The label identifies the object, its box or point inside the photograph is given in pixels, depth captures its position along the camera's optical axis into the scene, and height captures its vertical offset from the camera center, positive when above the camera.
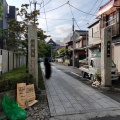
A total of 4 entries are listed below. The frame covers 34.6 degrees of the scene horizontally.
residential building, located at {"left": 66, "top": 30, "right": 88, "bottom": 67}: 41.26 +3.14
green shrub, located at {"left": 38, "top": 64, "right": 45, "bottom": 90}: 11.86 -1.66
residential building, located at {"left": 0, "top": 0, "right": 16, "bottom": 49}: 21.82 +6.18
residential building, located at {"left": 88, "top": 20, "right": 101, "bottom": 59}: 24.74 +3.06
